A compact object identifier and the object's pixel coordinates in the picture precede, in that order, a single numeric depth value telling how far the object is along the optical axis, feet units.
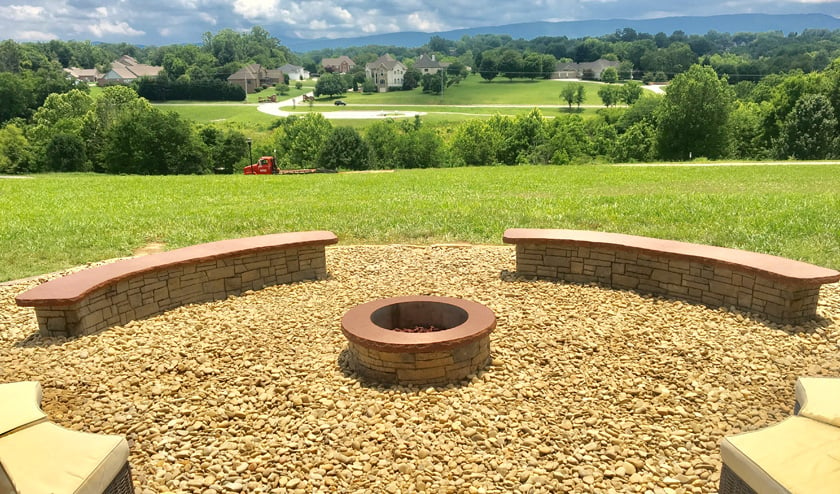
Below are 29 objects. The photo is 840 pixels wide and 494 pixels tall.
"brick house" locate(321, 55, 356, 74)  642.22
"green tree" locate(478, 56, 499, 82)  419.13
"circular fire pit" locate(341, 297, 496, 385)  14.38
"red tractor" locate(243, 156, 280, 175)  98.37
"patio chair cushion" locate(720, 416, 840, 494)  8.23
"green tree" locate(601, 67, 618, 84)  412.89
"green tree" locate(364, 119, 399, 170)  168.03
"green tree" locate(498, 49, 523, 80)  425.69
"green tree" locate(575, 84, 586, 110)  290.35
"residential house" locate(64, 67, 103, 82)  496.27
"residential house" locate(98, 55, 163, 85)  481.05
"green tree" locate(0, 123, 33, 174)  146.51
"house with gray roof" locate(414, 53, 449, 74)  554.46
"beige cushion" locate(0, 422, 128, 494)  8.66
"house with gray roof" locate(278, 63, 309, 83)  547.57
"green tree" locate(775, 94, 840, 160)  130.21
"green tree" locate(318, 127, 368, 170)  149.18
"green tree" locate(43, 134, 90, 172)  139.64
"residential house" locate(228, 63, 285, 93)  426.51
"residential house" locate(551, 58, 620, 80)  472.44
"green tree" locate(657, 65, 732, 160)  146.61
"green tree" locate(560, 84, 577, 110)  288.10
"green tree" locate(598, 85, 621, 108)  299.58
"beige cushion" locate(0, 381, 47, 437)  10.18
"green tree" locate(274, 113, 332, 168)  179.52
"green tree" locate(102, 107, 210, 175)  132.87
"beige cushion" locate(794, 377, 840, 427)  9.78
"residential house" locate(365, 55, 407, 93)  447.01
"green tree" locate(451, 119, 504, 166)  167.12
